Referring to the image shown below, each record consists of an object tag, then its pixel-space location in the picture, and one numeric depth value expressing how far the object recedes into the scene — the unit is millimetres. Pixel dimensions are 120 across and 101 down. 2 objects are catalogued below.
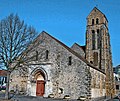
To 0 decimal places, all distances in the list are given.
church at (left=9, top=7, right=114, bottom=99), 23812
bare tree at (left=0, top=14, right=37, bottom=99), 20516
